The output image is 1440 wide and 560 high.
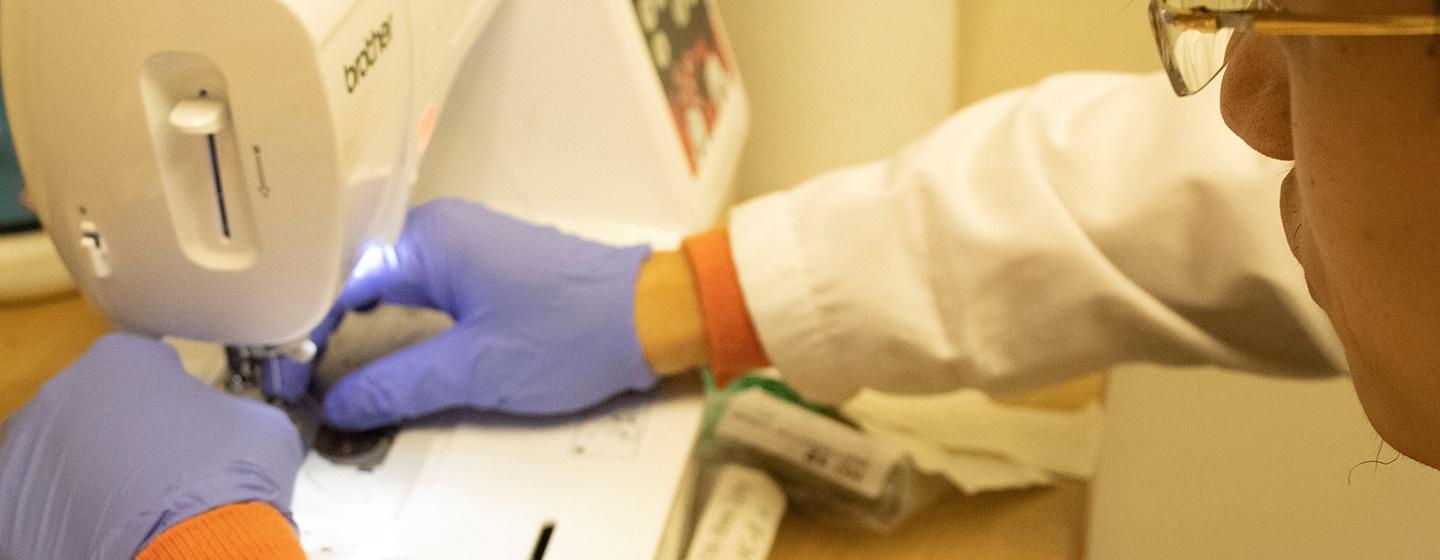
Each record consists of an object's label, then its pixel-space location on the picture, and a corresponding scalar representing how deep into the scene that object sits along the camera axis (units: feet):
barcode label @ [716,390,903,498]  2.44
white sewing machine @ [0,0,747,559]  1.50
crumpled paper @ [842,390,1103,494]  2.60
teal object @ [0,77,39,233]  2.35
